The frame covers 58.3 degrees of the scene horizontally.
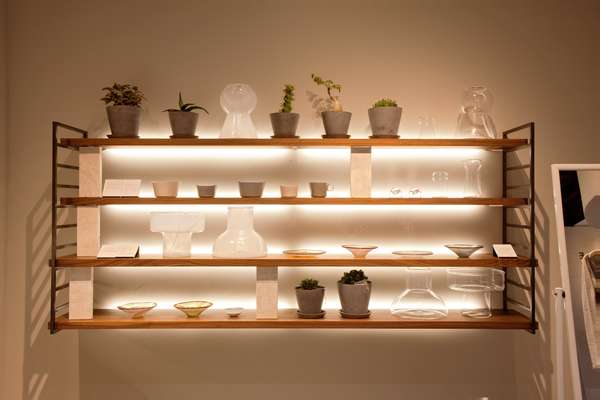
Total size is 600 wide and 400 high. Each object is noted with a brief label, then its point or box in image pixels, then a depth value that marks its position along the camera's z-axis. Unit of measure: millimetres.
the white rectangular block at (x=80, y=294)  2750
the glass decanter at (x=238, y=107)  2816
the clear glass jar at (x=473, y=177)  2873
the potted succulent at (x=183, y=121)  2770
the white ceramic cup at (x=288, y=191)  2795
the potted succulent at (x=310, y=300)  2773
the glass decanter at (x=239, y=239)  2770
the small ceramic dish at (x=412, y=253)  2877
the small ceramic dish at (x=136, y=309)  2770
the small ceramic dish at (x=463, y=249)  2779
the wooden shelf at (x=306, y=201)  2750
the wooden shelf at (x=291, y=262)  2717
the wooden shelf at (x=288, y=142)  2740
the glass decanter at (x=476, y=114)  2896
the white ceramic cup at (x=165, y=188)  2787
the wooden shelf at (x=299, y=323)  2709
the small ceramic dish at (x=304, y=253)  2865
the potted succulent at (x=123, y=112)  2775
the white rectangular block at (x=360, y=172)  2793
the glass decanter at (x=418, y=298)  2838
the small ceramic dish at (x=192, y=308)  2777
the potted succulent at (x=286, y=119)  2773
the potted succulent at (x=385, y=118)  2789
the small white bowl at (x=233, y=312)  2781
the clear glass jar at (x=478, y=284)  2846
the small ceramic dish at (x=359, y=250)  2816
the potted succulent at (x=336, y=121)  2793
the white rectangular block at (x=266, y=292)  2760
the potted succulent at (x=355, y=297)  2760
